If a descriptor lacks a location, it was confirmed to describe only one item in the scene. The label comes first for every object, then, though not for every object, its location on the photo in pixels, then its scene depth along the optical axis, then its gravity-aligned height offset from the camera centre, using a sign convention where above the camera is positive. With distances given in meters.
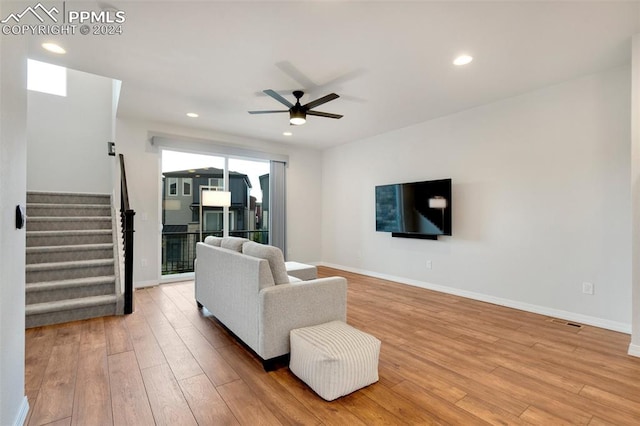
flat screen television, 4.36 +0.04
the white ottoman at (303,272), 3.82 -0.80
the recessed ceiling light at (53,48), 2.63 +1.49
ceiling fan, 3.28 +1.19
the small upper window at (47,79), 4.89 +2.24
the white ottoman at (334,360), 1.84 -0.98
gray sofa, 2.19 -0.72
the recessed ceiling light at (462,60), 2.82 +1.49
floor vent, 3.19 -1.23
